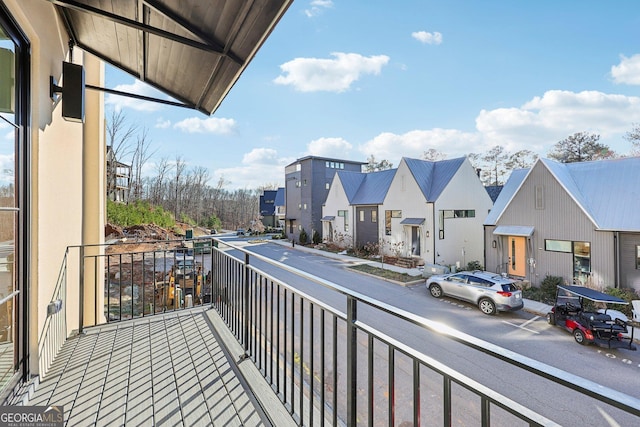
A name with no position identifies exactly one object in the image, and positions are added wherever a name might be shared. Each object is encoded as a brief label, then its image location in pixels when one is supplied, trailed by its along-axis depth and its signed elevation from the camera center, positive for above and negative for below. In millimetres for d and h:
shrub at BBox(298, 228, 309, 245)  21486 -1766
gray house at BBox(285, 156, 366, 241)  21766 +2106
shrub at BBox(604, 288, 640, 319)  7188 -2228
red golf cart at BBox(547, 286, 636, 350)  5523 -2280
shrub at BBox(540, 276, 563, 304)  8516 -2364
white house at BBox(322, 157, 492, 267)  13586 +104
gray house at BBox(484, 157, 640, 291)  8055 -386
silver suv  7180 -2115
